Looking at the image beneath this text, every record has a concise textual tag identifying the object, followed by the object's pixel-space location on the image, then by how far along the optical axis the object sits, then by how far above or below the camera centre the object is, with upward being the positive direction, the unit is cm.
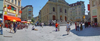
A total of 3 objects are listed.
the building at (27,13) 4241 +536
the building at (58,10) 2779 +493
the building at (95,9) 1695 +296
